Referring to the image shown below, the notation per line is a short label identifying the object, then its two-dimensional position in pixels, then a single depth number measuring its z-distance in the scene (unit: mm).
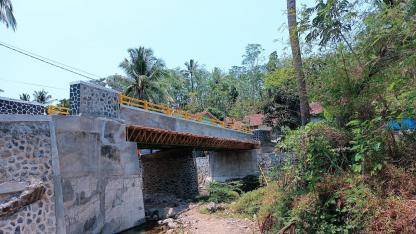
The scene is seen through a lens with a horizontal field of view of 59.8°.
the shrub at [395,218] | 6527
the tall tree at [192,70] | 60650
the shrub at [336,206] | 7238
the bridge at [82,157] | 8820
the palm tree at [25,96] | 47900
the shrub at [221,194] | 20188
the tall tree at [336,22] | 9836
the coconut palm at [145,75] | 35938
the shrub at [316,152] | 8820
